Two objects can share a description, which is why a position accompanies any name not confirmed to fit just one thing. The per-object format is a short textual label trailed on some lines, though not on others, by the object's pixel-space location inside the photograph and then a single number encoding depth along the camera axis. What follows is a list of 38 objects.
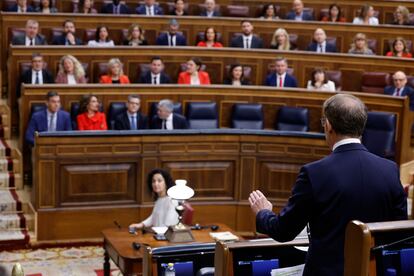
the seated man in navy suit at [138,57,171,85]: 12.87
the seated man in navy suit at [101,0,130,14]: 15.76
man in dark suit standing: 3.95
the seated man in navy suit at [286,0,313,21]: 15.90
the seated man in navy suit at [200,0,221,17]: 15.65
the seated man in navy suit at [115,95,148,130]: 11.56
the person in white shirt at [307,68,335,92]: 12.79
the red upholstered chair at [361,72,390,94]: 13.28
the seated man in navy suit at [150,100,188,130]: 11.61
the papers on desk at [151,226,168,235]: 8.69
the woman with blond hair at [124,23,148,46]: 14.04
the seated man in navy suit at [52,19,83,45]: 13.90
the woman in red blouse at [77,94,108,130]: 11.48
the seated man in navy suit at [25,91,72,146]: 11.27
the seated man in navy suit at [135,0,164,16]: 15.71
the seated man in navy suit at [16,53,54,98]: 12.35
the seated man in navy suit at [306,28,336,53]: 14.40
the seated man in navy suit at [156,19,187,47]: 14.44
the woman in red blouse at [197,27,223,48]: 14.33
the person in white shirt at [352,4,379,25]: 15.63
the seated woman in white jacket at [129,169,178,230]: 8.98
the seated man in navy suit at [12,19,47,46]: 13.52
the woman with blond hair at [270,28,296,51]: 14.30
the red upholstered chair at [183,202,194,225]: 9.07
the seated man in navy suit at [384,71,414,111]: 12.64
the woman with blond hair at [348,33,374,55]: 14.03
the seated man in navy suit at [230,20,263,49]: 14.53
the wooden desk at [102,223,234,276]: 8.00
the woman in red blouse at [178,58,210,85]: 12.91
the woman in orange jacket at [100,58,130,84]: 12.66
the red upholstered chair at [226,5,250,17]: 16.37
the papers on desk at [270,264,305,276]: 4.35
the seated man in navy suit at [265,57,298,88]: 13.04
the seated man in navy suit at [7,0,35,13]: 14.94
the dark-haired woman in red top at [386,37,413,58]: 14.13
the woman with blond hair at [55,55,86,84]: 12.49
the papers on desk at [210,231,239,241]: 8.45
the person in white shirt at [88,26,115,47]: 13.96
